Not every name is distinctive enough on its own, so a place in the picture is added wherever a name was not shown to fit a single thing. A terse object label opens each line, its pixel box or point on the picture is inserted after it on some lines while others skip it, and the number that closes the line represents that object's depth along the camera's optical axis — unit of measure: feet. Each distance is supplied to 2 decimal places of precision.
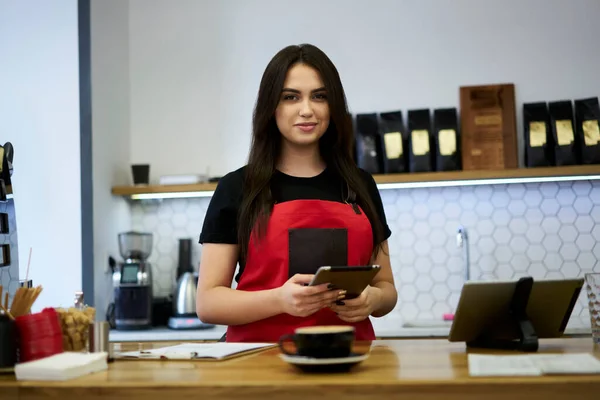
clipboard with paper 5.55
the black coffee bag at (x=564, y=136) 12.01
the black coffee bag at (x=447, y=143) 12.30
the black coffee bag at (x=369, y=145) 12.49
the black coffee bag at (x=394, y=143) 12.41
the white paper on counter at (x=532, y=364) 4.47
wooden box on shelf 12.31
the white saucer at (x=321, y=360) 4.67
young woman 6.91
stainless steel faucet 12.57
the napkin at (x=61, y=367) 4.76
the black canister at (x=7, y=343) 5.23
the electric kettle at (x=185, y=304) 12.03
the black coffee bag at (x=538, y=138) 12.16
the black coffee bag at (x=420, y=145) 12.34
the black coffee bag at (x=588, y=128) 11.94
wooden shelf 11.93
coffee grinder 12.10
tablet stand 5.55
